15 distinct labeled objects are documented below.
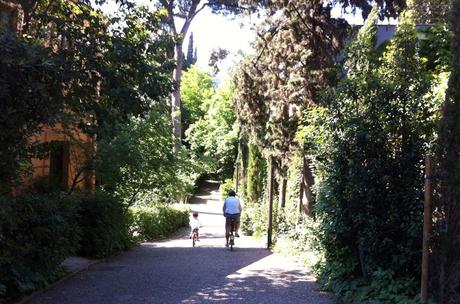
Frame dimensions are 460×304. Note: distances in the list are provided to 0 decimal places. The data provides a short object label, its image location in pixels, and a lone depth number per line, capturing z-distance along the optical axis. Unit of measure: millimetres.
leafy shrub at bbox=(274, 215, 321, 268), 11659
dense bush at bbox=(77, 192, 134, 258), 13547
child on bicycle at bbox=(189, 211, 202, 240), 19328
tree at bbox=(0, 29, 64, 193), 6629
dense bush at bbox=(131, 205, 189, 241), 20594
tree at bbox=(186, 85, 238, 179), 52375
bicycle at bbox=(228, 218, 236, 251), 16709
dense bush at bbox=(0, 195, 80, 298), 7297
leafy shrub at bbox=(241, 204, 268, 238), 21562
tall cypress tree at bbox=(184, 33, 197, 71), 88750
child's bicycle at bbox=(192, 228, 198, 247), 19141
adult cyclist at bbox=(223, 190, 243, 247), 17438
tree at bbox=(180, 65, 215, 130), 62344
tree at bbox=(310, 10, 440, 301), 7453
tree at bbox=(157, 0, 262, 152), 30703
